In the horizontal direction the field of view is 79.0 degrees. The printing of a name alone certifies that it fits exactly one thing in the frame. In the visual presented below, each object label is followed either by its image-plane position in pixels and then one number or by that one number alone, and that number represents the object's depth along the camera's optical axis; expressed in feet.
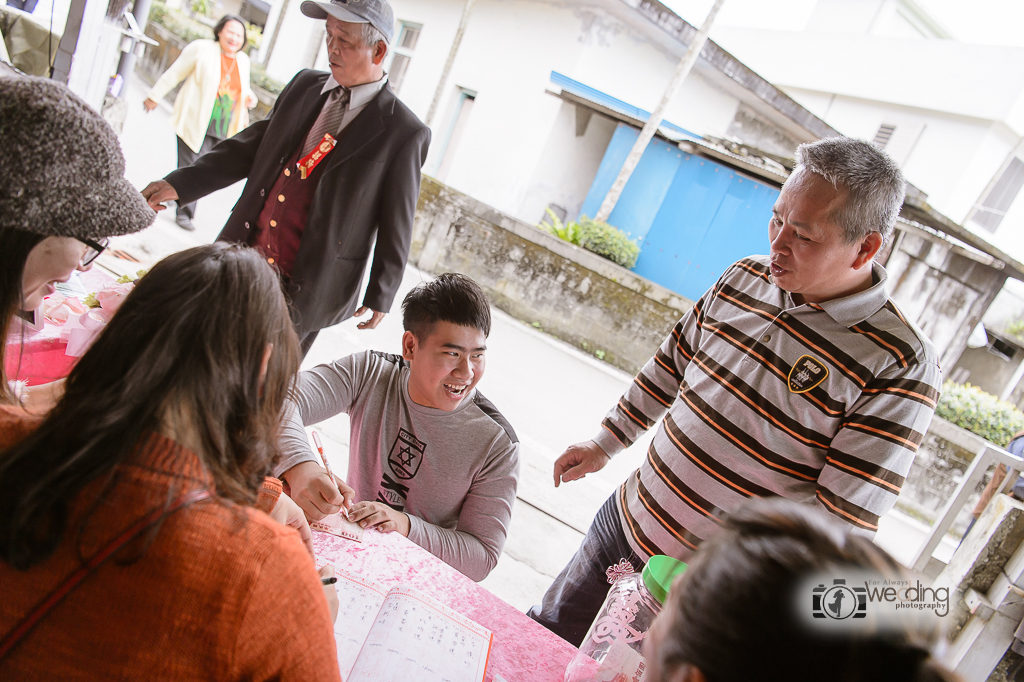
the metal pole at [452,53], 36.50
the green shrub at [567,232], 27.76
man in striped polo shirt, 5.10
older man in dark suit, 8.07
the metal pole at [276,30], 48.70
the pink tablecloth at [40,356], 5.04
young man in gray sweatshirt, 6.05
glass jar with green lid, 3.45
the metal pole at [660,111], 29.58
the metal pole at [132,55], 16.65
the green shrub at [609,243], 27.09
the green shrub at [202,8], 63.67
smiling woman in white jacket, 16.65
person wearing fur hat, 3.00
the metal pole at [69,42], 11.78
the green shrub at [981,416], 24.49
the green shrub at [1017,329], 35.24
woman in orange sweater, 2.21
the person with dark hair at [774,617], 1.87
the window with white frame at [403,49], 43.88
